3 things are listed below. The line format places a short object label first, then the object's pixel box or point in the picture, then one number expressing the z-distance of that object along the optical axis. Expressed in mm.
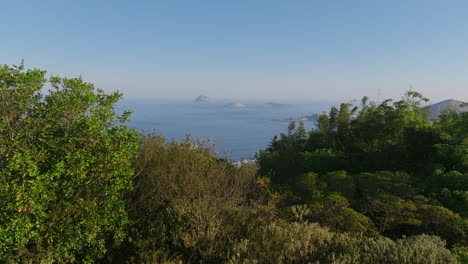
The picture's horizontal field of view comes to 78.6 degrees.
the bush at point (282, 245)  6512
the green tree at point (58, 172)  6293
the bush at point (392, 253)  5598
